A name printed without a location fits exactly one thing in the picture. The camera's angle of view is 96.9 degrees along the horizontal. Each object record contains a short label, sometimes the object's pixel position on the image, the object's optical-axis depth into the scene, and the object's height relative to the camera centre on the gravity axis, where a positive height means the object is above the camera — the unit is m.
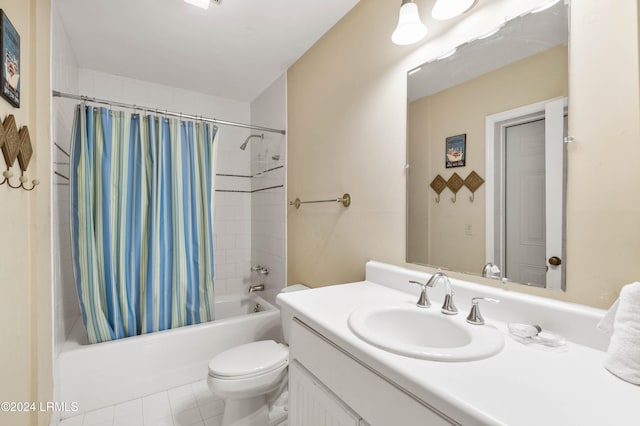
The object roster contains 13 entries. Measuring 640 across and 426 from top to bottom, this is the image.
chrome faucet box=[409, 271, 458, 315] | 0.94 -0.30
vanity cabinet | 0.61 -0.47
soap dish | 0.71 -0.33
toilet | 1.32 -0.81
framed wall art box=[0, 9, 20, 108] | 0.81 +0.47
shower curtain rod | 1.48 +0.63
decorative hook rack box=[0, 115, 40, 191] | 0.82 +0.21
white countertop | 0.46 -0.33
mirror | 0.83 +0.20
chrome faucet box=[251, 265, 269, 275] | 2.57 -0.53
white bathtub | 1.52 -0.87
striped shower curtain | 1.60 -0.05
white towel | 0.56 -0.26
